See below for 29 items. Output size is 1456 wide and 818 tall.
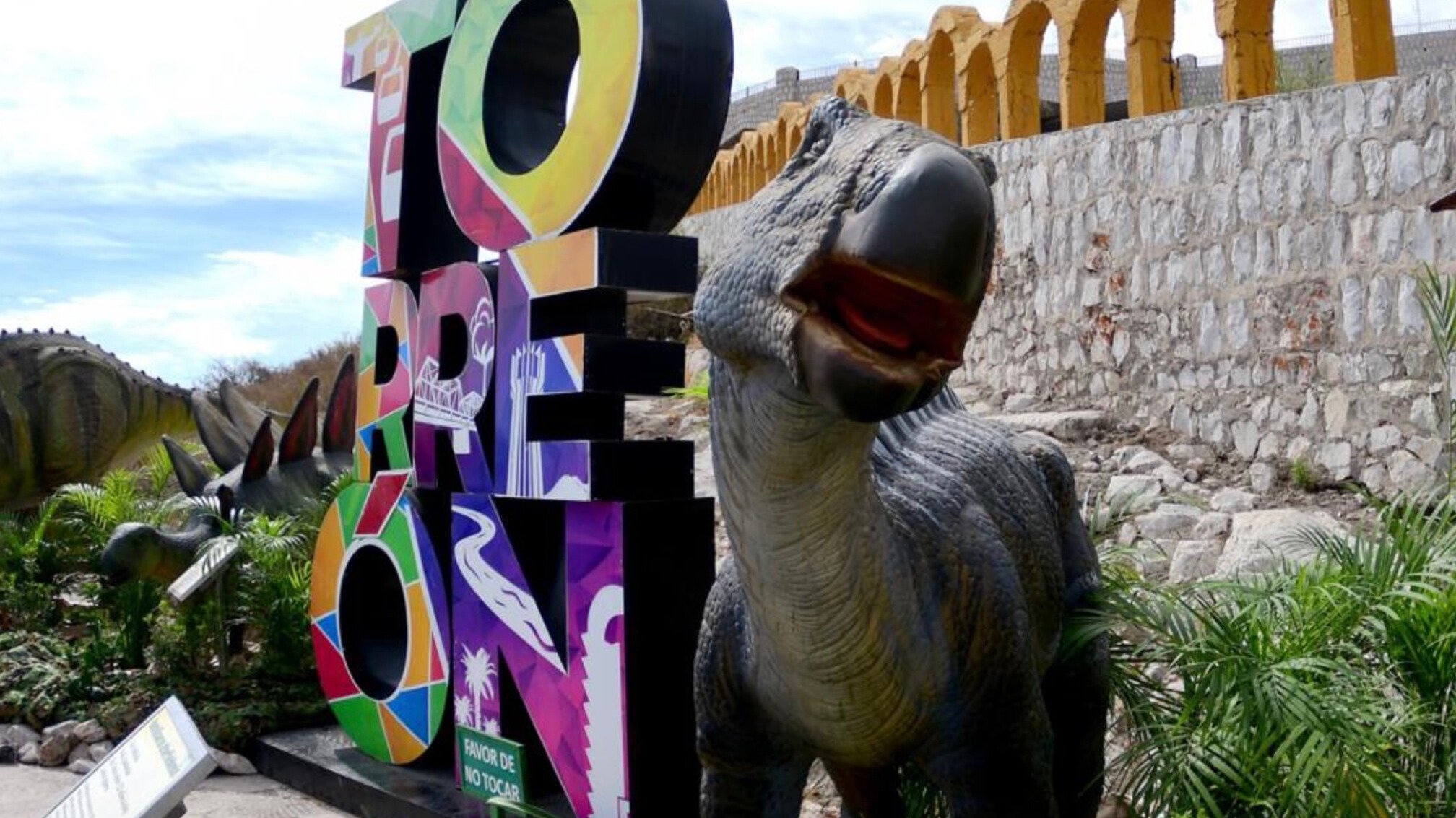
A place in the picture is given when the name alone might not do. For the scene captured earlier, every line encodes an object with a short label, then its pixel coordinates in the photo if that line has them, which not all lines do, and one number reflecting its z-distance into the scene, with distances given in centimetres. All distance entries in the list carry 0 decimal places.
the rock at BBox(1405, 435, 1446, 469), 601
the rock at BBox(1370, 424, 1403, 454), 630
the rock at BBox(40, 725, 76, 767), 657
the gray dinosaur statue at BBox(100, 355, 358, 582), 876
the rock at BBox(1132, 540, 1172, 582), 559
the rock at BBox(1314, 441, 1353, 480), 651
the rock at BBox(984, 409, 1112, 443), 754
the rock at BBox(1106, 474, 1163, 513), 610
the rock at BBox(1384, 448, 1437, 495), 600
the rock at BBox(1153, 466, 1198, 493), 672
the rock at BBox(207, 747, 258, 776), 632
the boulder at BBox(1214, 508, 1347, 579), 524
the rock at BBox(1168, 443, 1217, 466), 721
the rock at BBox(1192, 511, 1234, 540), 602
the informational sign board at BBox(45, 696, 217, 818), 276
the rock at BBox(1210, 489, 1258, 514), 642
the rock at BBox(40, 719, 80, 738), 669
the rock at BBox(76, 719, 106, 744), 670
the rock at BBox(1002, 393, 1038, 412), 852
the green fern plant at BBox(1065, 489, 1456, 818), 280
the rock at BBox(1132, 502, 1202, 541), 608
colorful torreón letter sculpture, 448
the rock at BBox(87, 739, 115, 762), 660
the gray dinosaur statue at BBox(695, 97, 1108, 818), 171
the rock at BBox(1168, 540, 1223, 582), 559
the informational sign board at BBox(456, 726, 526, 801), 415
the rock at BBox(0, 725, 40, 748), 675
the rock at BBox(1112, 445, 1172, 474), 693
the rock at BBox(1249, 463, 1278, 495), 669
